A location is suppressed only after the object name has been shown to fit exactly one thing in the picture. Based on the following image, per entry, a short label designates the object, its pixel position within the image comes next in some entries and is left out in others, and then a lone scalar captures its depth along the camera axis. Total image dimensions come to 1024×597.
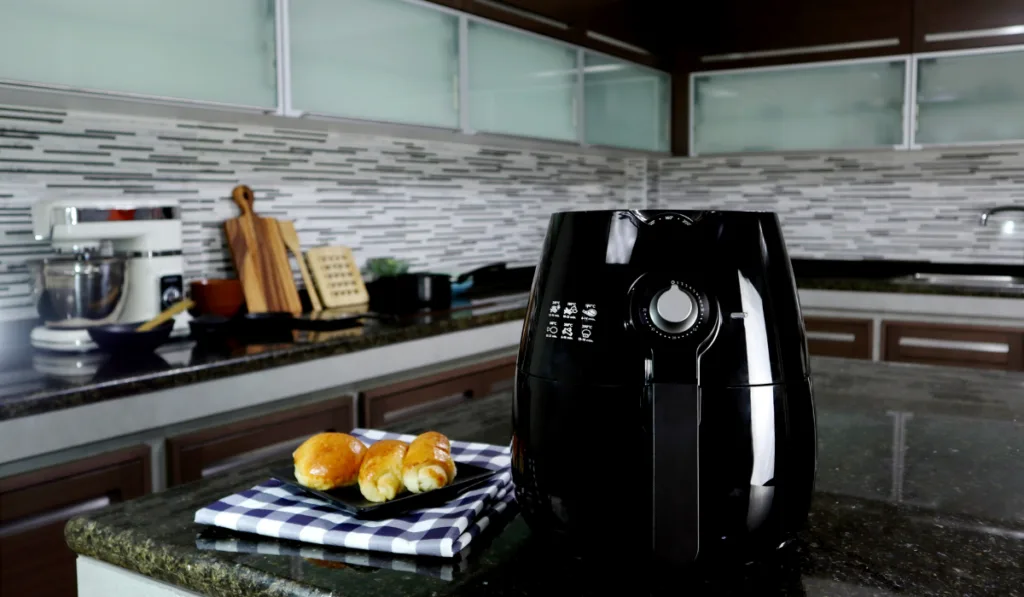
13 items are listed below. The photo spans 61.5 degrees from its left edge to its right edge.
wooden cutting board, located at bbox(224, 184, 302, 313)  2.61
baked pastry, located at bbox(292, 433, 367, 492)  0.75
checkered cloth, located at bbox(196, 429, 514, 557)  0.67
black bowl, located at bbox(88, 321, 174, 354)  1.90
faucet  3.74
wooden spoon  1.96
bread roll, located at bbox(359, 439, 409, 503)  0.72
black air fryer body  0.58
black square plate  0.71
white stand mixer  1.96
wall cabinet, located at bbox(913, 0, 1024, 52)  3.47
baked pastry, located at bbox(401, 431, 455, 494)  0.73
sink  3.38
